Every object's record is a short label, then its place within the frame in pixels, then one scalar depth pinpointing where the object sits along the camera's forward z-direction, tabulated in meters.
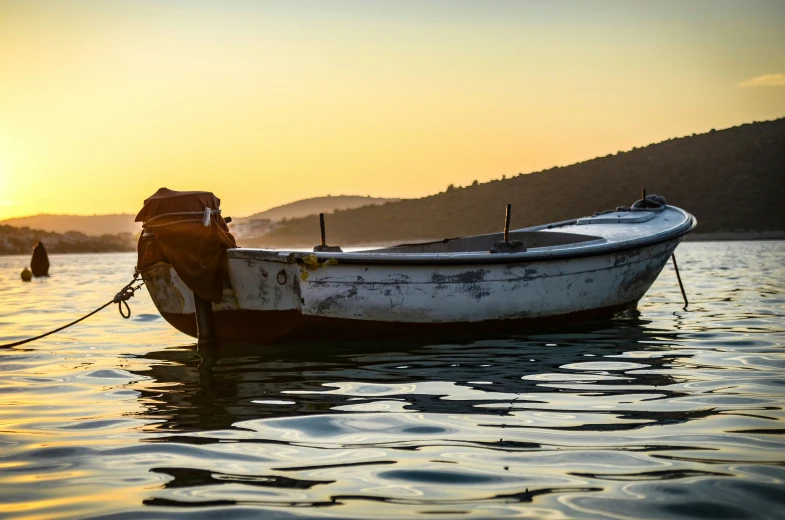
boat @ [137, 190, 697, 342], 8.17
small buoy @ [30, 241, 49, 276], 32.50
